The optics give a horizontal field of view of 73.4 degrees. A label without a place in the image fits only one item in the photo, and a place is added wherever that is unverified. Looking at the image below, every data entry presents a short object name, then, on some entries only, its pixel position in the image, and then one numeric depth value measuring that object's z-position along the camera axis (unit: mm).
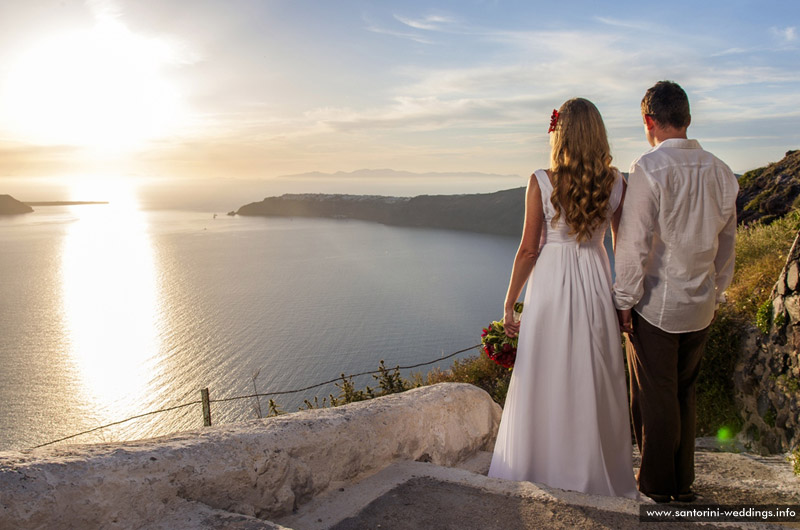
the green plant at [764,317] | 3824
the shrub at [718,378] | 4555
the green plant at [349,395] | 6480
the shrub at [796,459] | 2842
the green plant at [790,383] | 3461
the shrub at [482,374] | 6939
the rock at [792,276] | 3368
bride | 2688
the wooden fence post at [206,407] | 5973
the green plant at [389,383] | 6723
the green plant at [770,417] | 3799
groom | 2281
